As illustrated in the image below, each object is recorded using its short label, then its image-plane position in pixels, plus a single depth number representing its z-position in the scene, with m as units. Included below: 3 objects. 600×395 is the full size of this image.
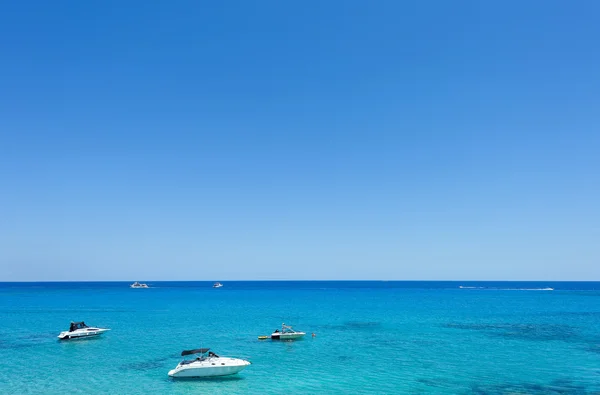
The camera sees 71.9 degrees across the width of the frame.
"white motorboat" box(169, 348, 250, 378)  38.38
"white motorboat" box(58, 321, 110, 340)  58.80
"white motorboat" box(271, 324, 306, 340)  58.88
